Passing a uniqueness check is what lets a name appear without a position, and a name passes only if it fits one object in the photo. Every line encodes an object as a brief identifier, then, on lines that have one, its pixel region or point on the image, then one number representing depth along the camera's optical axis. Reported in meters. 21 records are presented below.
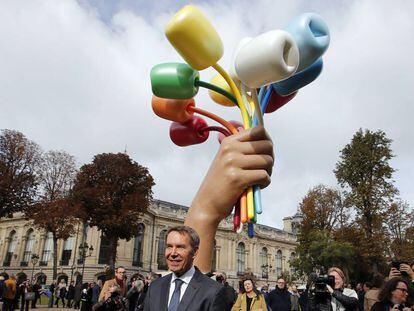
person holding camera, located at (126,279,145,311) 6.36
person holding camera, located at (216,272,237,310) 6.37
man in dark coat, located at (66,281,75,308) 22.62
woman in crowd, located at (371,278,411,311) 4.45
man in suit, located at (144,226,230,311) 2.53
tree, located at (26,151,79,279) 27.30
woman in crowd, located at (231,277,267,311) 6.98
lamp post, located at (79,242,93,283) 35.77
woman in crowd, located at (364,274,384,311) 6.67
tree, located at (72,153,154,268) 27.22
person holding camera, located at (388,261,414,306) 5.32
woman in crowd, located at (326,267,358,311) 4.64
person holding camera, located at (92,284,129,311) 5.09
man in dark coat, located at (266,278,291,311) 8.20
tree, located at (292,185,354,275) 26.42
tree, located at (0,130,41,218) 26.52
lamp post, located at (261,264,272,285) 55.42
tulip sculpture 4.00
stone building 38.31
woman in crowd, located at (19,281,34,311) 15.82
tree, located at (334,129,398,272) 23.53
